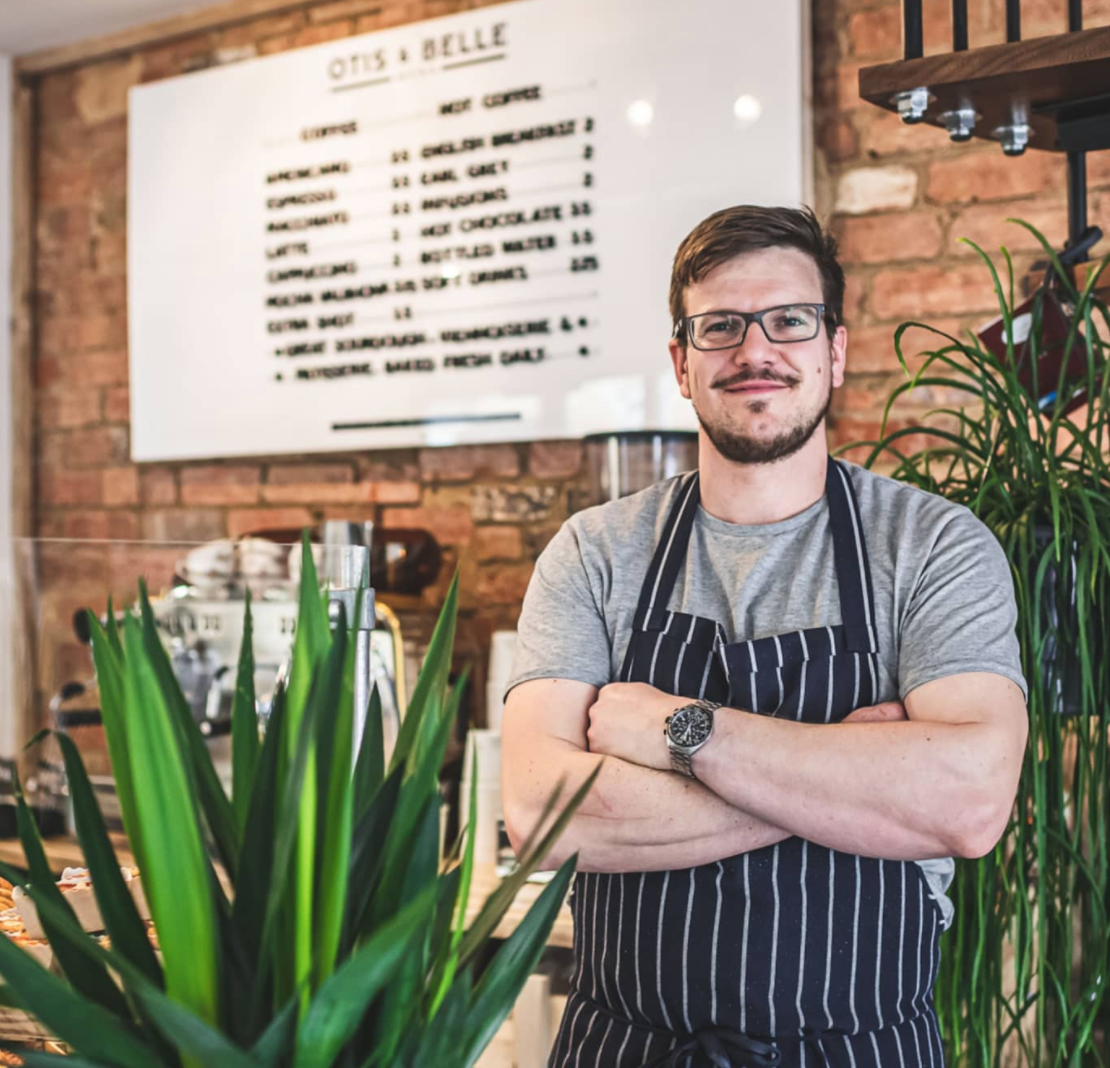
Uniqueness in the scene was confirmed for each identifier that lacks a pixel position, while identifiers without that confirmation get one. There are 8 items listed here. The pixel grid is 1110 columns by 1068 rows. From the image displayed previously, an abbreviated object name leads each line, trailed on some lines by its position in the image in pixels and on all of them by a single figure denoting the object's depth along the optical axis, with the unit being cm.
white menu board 267
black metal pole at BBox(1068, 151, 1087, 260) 176
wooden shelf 145
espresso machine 219
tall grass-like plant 149
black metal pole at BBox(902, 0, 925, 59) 159
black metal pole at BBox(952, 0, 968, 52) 160
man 129
